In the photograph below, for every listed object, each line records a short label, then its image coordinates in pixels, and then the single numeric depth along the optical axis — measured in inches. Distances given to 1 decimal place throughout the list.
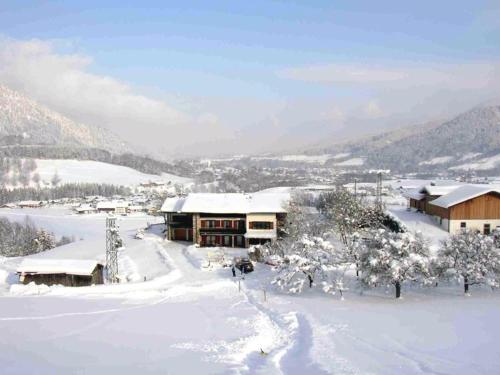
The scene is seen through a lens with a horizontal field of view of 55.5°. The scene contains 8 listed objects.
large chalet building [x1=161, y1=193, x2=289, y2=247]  1892.2
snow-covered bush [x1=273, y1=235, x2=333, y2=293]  1202.0
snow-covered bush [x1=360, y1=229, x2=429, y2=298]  1109.1
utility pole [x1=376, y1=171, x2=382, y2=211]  2070.5
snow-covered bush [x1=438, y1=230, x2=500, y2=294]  1131.3
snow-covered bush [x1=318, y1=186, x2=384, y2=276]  1734.7
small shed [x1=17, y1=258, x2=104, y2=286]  1362.0
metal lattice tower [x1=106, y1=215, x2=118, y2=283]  1466.5
